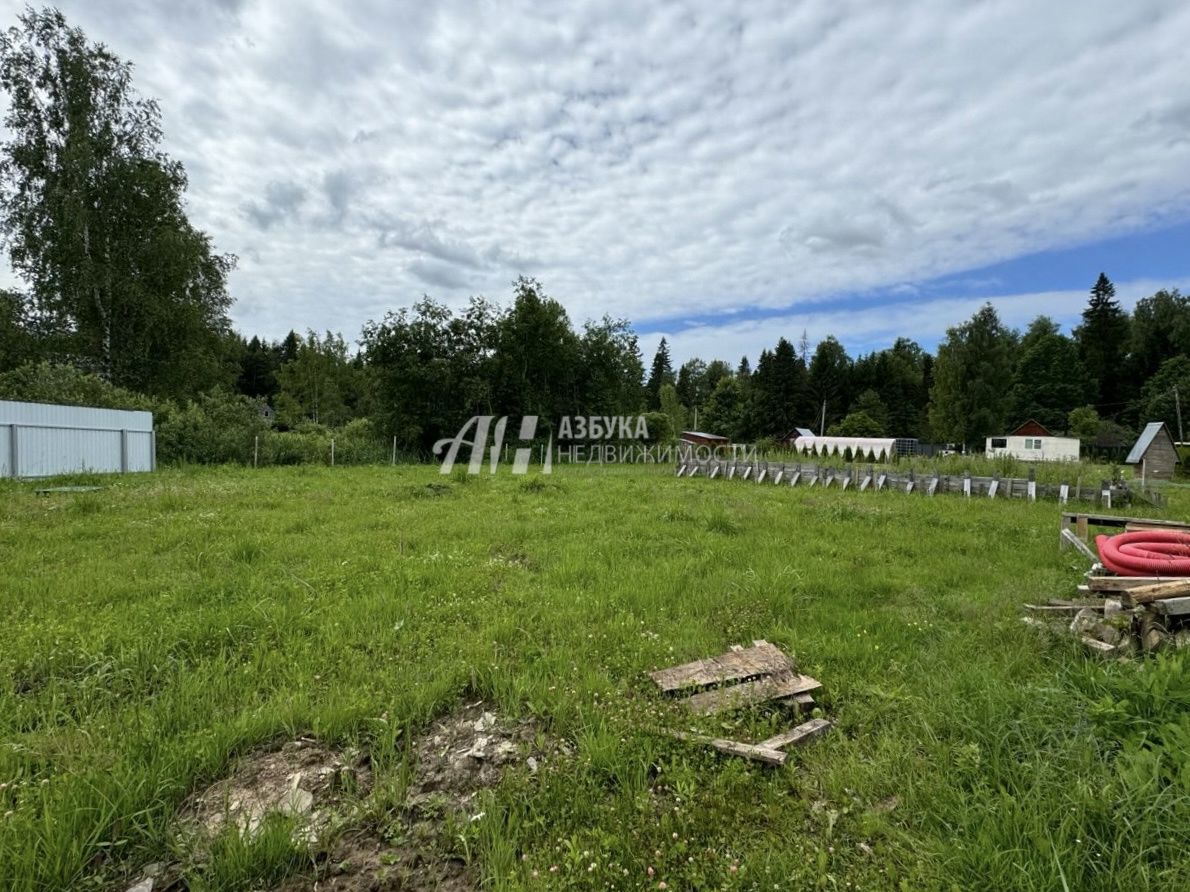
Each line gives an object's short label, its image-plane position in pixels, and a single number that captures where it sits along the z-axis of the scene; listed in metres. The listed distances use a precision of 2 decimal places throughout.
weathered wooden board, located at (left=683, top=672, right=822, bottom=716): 3.22
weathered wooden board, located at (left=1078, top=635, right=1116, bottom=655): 3.53
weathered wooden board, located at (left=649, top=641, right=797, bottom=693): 3.49
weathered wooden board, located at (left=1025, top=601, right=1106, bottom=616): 4.31
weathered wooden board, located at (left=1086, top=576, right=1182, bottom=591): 3.96
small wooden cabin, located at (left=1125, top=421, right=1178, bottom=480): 26.88
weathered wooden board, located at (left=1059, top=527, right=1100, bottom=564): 6.11
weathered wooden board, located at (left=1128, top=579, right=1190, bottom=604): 3.56
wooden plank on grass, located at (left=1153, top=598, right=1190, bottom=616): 3.41
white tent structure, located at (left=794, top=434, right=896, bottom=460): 25.38
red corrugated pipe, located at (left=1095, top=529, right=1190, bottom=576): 4.17
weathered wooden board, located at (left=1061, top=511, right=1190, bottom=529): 6.31
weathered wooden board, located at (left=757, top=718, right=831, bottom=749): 2.89
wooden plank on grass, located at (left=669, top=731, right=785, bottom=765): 2.75
